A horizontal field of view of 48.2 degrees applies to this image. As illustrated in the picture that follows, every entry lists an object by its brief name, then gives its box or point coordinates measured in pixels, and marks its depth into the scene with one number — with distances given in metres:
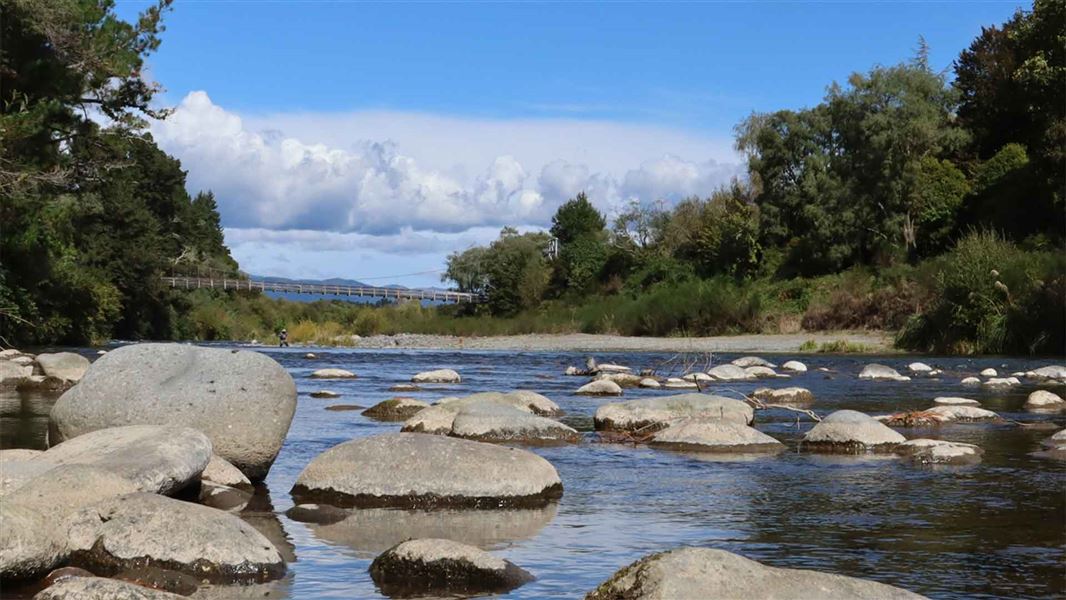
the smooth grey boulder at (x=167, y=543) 7.69
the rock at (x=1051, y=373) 28.36
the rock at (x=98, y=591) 6.52
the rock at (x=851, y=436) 14.91
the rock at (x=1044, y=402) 21.02
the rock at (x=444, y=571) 7.68
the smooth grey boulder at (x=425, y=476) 10.73
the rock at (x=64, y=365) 26.36
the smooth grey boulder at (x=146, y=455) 9.35
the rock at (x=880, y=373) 30.11
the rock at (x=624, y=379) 27.16
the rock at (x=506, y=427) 14.84
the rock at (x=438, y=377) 29.33
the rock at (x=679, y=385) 25.77
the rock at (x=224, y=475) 11.15
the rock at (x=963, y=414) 18.80
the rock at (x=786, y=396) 22.86
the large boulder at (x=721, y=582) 6.27
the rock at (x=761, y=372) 30.24
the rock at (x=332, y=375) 30.45
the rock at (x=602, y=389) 24.47
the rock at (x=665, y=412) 17.05
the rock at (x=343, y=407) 20.58
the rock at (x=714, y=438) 15.03
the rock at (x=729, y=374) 28.47
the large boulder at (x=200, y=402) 11.56
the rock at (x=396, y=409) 19.19
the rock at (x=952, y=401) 20.55
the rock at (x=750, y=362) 33.00
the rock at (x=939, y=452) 13.83
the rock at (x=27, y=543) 7.36
